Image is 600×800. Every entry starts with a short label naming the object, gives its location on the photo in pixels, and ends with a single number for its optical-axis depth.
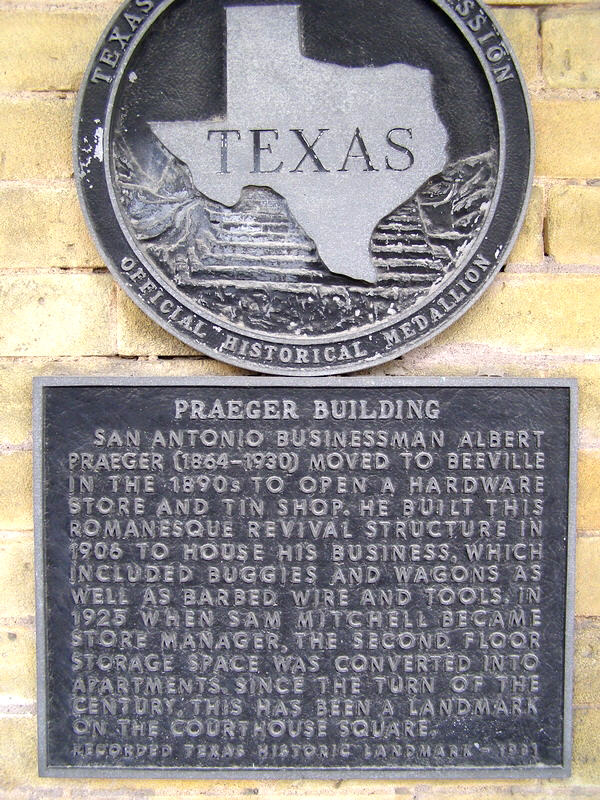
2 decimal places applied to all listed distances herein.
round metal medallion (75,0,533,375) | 0.76
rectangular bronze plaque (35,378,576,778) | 0.78
